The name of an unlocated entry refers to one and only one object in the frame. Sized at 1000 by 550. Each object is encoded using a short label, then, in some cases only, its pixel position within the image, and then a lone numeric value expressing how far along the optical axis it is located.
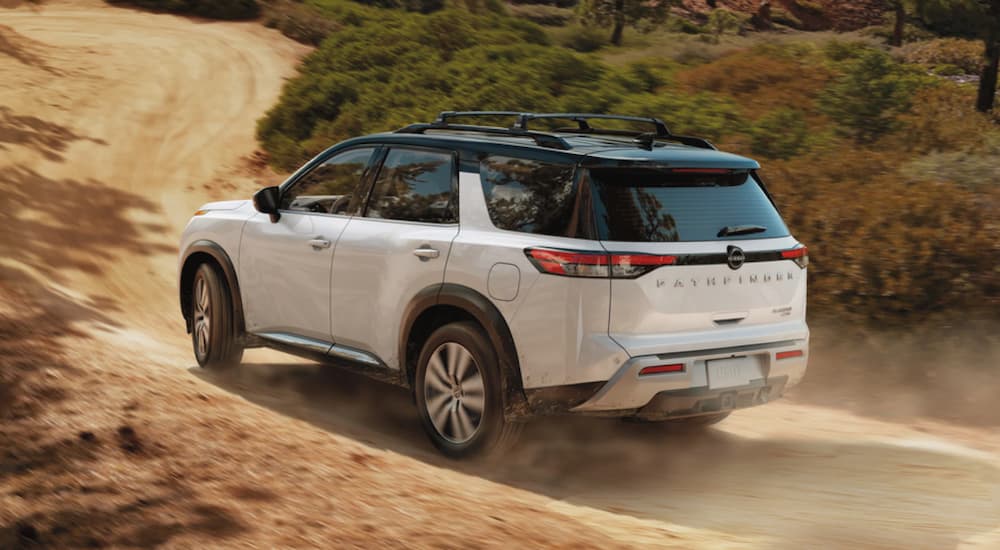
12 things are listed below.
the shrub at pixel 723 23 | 42.78
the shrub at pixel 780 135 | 12.33
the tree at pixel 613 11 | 37.00
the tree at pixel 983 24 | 23.61
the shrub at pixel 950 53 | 34.41
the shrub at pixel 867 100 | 14.45
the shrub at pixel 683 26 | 41.00
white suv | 5.56
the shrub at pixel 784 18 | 47.78
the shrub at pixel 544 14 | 40.11
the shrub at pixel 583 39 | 30.20
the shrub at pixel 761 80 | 16.09
